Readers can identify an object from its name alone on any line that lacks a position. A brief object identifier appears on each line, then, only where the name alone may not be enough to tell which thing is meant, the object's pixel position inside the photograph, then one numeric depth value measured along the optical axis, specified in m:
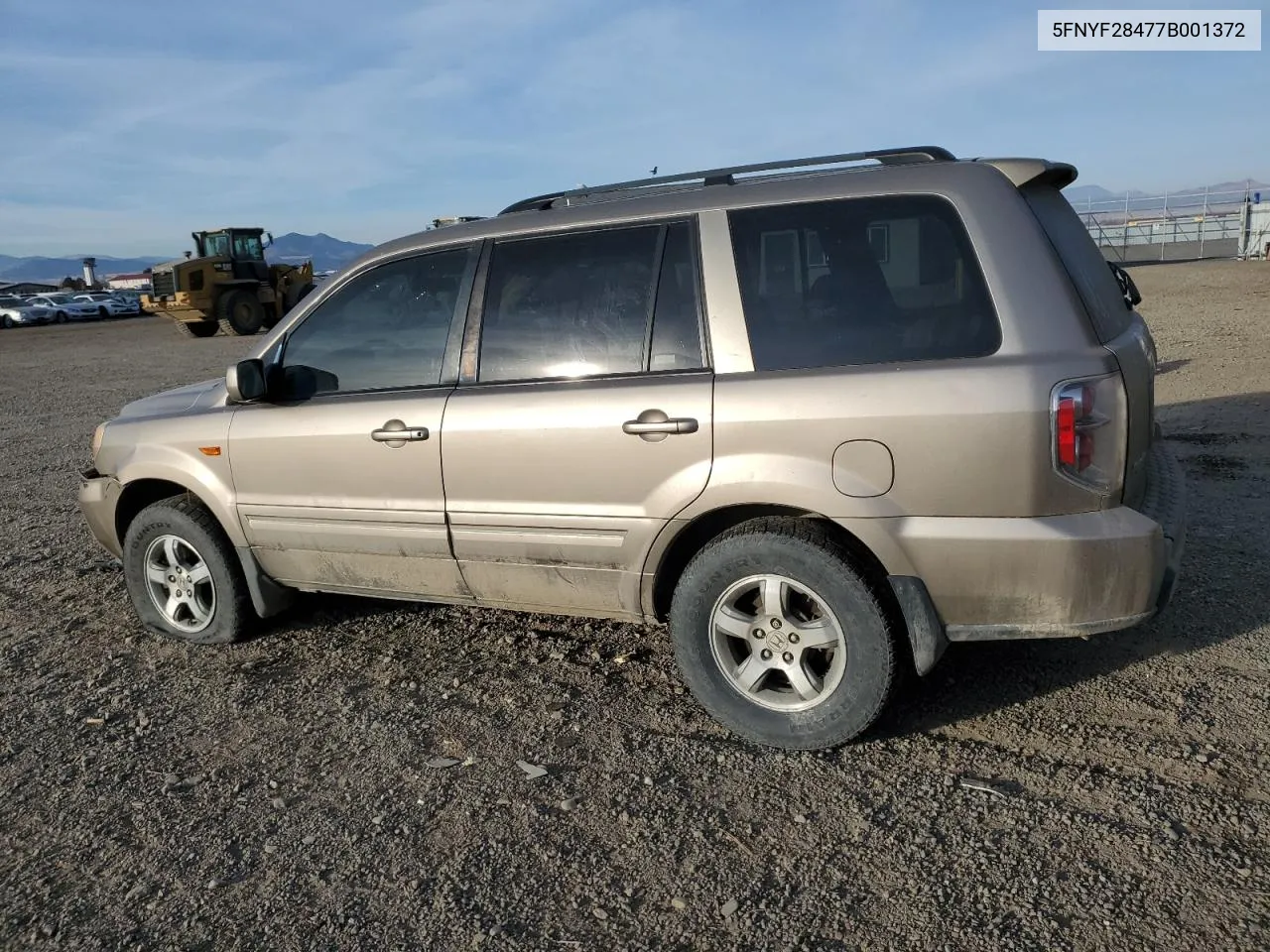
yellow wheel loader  27.11
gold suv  2.92
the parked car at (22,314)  45.22
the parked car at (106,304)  47.81
